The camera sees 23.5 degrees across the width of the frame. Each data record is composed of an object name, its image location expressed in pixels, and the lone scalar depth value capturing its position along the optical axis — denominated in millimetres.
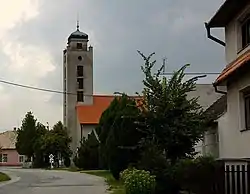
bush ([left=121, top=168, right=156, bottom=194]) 21156
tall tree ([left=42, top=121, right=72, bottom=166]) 76000
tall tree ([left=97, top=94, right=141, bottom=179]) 29731
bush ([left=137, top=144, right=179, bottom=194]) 22297
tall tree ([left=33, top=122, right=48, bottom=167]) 78075
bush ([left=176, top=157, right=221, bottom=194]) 18688
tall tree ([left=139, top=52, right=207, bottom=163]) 27609
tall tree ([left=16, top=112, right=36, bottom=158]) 87500
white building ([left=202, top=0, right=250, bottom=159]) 18547
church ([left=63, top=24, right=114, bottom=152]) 86500
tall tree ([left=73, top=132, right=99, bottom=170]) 61012
